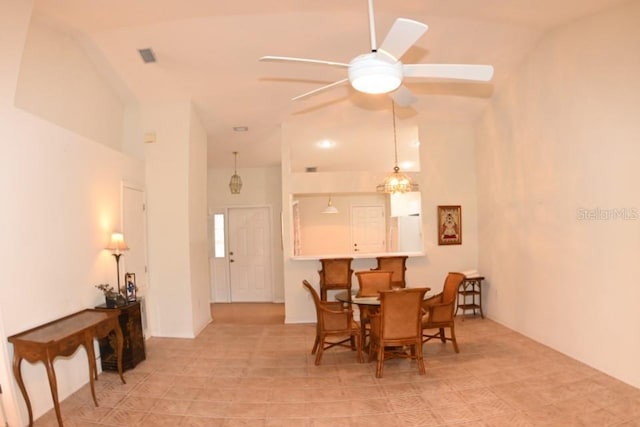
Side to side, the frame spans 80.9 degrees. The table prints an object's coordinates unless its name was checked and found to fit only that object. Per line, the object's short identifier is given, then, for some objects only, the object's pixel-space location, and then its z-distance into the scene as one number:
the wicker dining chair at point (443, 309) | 4.14
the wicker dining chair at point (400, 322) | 3.53
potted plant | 3.88
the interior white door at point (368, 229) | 8.72
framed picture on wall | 6.01
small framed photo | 4.23
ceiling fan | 2.09
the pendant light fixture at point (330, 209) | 8.02
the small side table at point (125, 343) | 3.89
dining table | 3.88
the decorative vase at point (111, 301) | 3.87
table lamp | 4.04
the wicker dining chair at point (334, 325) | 3.96
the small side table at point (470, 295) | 5.77
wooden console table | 2.71
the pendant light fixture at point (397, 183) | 5.09
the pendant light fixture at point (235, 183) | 7.16
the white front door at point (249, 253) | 7.89
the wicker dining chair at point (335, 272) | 5.43
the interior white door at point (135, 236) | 4.57
